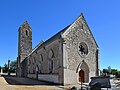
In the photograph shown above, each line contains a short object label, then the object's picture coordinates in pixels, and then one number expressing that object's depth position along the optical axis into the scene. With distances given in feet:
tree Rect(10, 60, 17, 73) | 173.40
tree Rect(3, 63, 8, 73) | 142.43
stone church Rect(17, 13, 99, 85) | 50.22
